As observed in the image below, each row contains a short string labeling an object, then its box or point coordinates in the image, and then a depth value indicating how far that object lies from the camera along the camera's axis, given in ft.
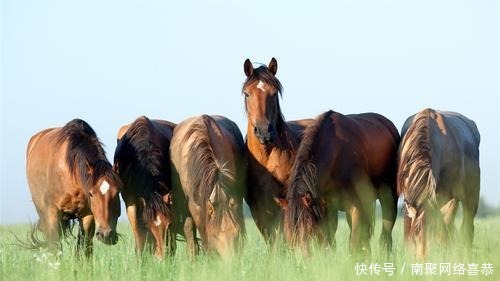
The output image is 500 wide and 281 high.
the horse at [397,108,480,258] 61.62
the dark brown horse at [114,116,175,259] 67.72
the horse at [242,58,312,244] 68.23
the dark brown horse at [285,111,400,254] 61.31
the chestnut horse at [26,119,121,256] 64.13
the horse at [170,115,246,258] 60.39
